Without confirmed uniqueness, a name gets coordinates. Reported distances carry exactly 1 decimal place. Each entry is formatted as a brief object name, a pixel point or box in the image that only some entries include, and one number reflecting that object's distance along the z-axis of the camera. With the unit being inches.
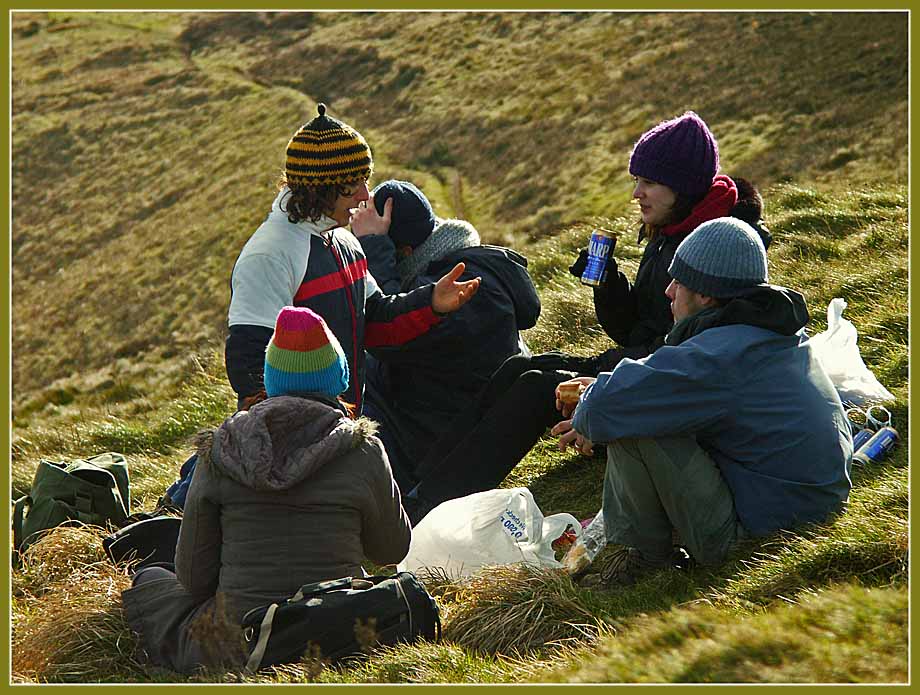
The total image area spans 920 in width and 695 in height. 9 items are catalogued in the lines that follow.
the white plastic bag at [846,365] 470.0
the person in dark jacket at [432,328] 521.7
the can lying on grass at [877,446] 437.7
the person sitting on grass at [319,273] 453.4
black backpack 328.2
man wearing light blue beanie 344.2
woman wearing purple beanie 465.7
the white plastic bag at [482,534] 410.0
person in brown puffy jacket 330.0
